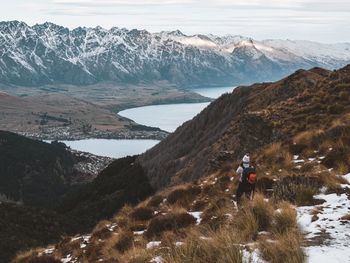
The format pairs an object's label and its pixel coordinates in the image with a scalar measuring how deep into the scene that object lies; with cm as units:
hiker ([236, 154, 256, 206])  1588
